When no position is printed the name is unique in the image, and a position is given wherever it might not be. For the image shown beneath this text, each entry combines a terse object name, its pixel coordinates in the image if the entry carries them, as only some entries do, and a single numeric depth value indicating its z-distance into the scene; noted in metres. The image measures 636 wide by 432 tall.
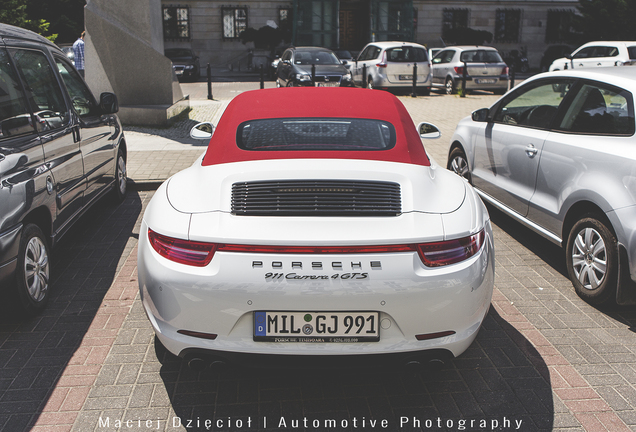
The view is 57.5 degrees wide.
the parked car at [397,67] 19.05
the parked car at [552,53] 35.72
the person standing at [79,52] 13.95
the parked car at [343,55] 24.59
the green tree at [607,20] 30.70
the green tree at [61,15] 34.28
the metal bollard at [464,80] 18.91
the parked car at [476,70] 19.53
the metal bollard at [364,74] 19.62
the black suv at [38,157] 3.69
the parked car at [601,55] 18.88
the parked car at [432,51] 28.66
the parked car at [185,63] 26.19
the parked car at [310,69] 17.66
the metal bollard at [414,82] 18.61
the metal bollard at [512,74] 17.51
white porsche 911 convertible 2.58
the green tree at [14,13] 22.50
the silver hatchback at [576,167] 3.94
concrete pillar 11.71
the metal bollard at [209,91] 17.29
